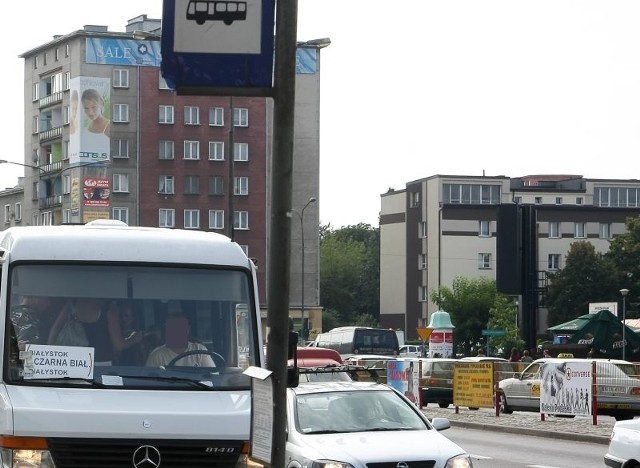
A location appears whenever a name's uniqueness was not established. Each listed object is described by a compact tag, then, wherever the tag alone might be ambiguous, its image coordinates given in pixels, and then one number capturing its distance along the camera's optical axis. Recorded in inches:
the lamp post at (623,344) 1838.1
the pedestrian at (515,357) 2049.8
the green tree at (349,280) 6471.5
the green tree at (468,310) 4188.0
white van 369.4
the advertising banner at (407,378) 1485.0
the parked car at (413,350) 3543.3
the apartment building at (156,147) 4534.9
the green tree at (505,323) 3558.1
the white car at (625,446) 563.5
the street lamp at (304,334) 3282.5
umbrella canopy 1878.7
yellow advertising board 1449.3
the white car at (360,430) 523.8
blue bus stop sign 328.5
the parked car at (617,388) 1235.2
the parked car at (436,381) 1582.2
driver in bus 398.3
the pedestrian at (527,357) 1743.1
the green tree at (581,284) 4126.5
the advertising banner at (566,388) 1222.9
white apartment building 4835.1
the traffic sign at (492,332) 2891.2
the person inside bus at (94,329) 394.9
